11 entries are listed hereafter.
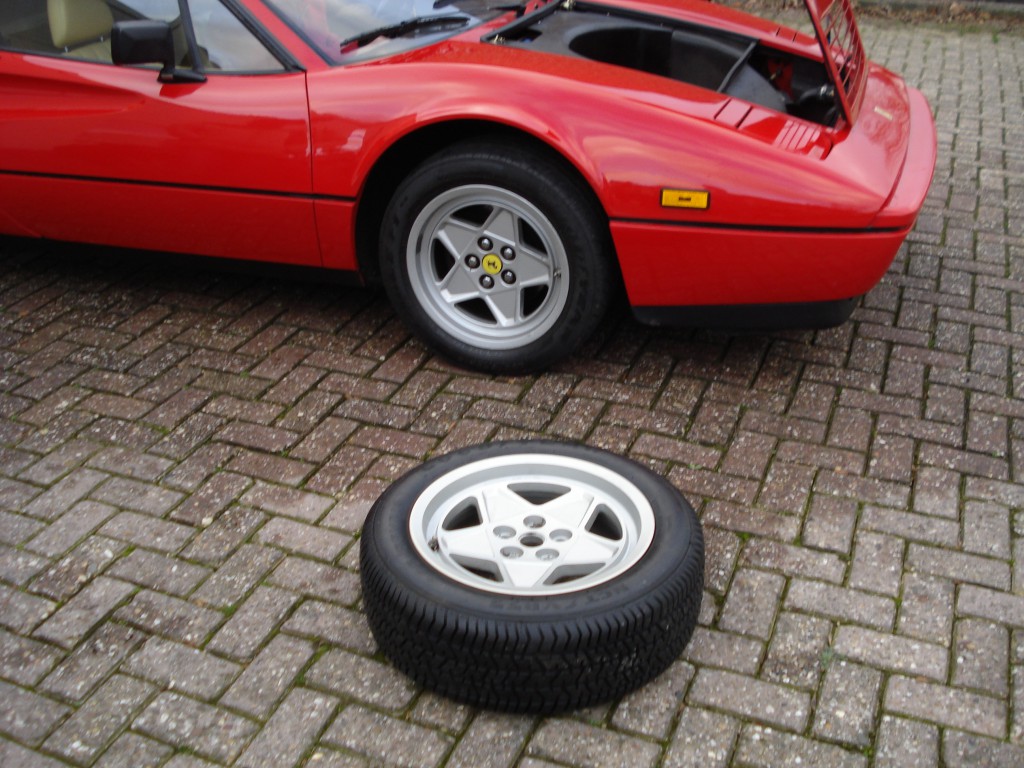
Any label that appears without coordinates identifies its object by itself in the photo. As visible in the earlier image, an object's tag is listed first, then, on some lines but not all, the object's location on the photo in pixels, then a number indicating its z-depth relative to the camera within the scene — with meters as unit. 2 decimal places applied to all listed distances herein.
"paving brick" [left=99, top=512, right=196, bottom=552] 3.04
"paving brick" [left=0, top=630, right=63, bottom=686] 2.59
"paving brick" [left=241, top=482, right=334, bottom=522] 3.16
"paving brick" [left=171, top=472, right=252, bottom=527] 3.15
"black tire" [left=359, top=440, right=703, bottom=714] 2.32
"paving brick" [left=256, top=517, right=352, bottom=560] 3.00
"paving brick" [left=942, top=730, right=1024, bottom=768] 2.30
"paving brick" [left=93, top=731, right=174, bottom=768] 2.34
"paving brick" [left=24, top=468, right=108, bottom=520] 3.19
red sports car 3.34
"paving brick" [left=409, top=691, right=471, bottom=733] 2.42
